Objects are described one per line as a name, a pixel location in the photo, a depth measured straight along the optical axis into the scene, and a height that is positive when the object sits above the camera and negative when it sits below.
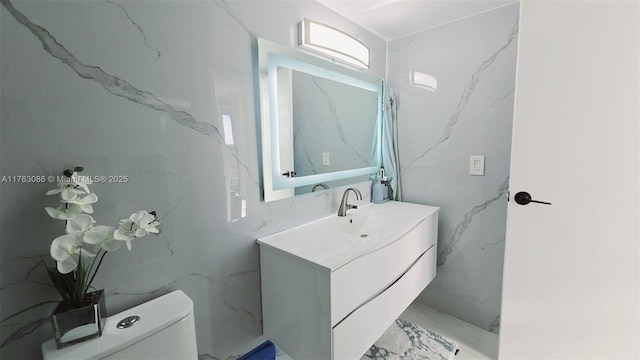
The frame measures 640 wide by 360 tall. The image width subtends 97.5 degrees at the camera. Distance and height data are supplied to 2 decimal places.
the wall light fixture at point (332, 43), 1.48 +0.62
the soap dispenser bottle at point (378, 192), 2.09 -0.31
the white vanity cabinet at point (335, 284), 1.11 -0.59
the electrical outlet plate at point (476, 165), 1.81 -0.10
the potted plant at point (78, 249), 0.75 -0.25
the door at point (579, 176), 1.21 -0.13
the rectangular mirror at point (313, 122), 1.37 +0.18
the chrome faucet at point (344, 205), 1.70 -0.33
